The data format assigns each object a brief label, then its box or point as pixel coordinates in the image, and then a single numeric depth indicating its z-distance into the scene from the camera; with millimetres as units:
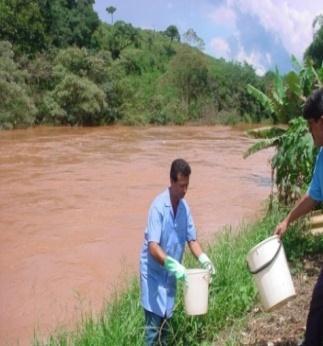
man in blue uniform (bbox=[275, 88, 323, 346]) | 3078
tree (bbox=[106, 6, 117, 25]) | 83500
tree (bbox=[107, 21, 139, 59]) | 66750
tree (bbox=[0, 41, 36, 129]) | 32819
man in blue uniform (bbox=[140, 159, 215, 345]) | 3553
